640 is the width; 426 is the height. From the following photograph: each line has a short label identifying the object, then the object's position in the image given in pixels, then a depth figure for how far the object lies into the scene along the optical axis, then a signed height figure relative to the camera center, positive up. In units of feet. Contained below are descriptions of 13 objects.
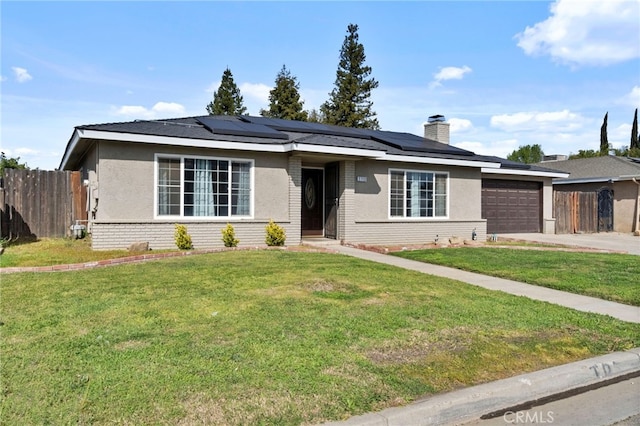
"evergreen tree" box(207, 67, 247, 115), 134.72 +33.01
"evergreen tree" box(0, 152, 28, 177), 93.91 +9.87
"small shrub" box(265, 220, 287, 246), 42.06 -2.33
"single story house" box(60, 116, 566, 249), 37.55 +2.76
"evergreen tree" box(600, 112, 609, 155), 166.38 +28.03
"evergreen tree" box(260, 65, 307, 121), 123.75 +30.51
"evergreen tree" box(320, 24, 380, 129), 126.82 +33.80
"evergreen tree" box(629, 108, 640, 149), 168.55 +28.42
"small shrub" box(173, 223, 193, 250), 38.24 -2.40
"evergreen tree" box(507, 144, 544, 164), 207.10 +26.49
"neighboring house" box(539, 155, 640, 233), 71.97 +1.72
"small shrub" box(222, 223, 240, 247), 40.14 -2.41
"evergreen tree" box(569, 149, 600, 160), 155.31 +20.40
